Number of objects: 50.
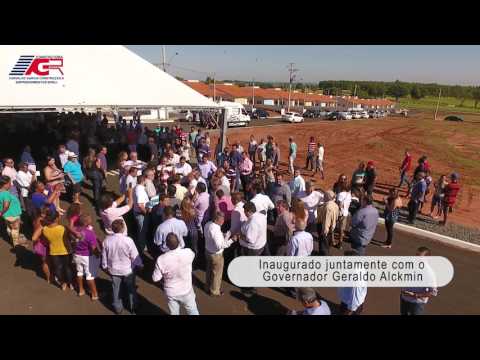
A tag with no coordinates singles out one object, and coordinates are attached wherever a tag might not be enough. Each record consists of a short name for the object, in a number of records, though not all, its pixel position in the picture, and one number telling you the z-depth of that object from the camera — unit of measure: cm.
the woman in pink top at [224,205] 613
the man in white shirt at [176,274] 403
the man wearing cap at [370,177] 956
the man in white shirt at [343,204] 675
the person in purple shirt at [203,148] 1150
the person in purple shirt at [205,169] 849
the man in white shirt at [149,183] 652
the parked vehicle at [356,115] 5026
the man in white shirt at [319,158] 1280
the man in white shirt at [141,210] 613
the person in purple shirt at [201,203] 614
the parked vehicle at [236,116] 3234
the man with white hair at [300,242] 479
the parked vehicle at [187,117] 3562
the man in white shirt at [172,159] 885
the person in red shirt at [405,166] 1122
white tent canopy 883
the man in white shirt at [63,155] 865
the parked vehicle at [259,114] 4382
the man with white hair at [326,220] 616
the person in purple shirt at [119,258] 434
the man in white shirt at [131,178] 686
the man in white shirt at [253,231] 510
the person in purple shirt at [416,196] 801
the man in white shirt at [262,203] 605
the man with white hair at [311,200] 654
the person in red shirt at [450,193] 811
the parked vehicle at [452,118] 4848
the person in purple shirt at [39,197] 594
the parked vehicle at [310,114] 5052
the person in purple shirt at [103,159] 888
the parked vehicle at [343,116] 4770
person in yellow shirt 473
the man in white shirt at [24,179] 724
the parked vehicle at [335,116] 4772
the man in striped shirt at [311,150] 1376
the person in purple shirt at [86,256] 459
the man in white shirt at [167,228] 493
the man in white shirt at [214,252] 484
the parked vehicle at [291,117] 3984
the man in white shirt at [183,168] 818
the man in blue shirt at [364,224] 570
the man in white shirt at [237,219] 548
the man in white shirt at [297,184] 752
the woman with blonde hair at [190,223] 550
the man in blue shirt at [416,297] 393
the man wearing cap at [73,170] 789
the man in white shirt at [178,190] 643
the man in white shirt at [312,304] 342
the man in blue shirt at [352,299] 404
